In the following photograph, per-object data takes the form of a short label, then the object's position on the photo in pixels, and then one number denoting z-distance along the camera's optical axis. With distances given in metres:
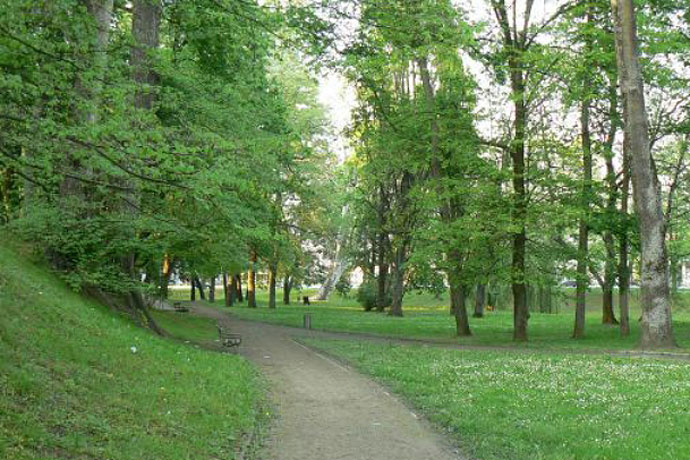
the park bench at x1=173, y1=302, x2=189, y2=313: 34.40
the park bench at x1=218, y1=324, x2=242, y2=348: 17.67
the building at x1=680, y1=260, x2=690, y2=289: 84.22
